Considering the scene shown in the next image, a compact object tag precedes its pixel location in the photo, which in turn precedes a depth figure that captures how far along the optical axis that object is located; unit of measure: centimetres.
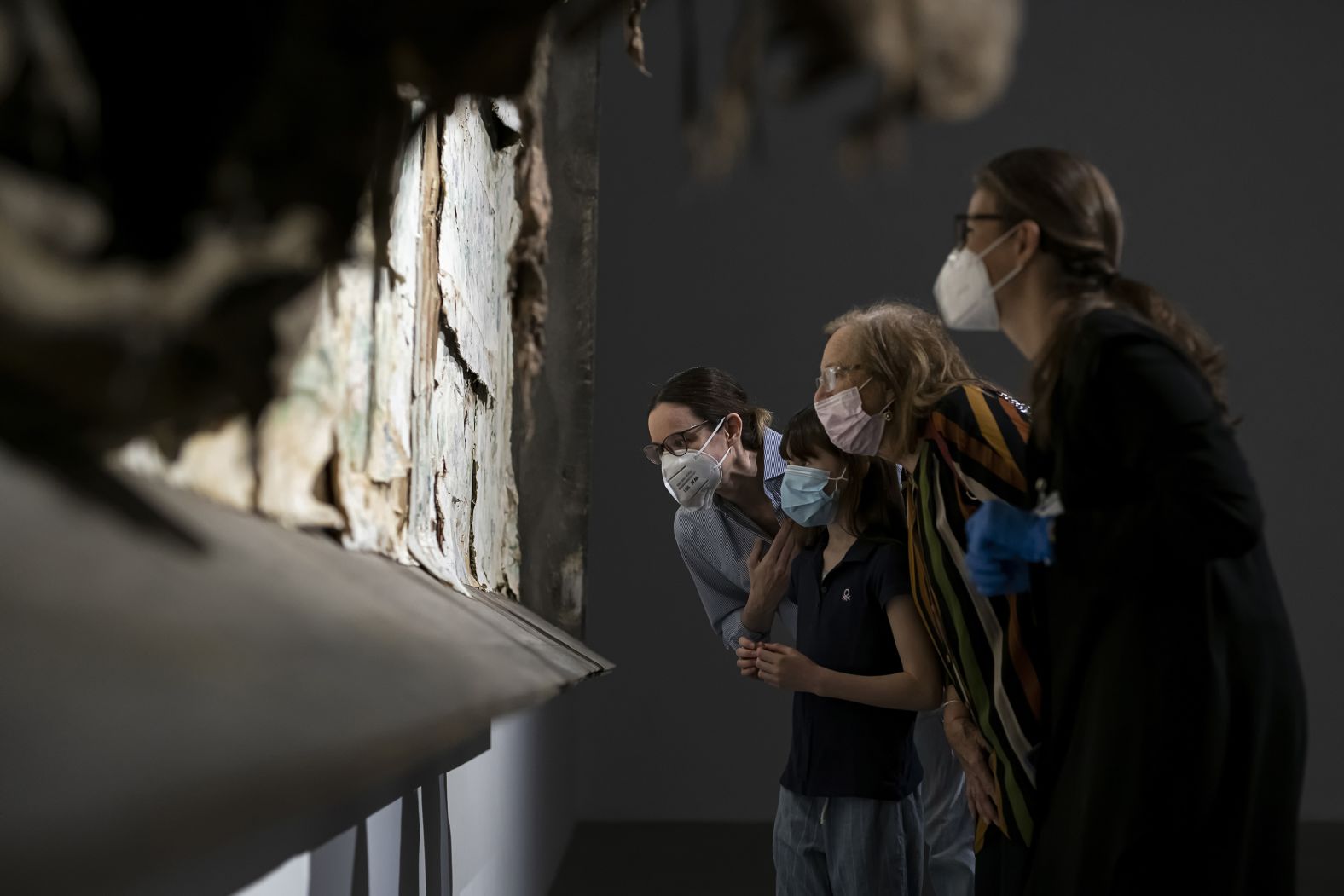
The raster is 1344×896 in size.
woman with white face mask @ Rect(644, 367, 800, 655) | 271
